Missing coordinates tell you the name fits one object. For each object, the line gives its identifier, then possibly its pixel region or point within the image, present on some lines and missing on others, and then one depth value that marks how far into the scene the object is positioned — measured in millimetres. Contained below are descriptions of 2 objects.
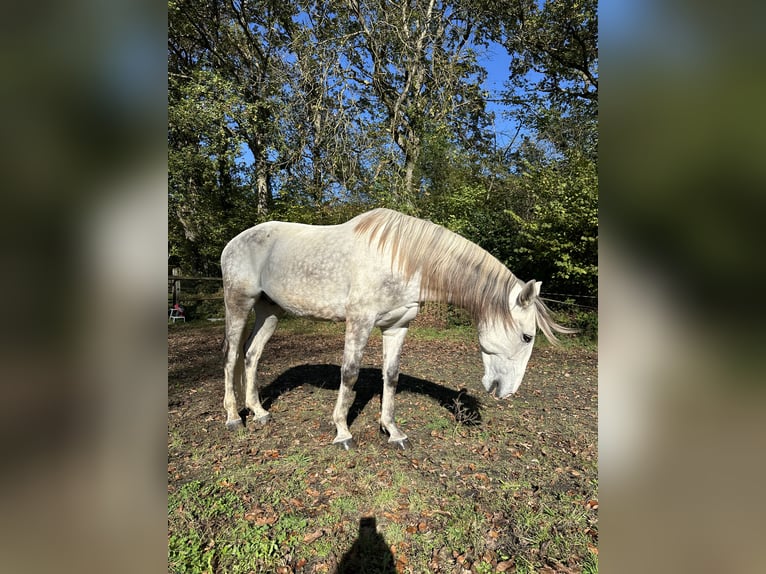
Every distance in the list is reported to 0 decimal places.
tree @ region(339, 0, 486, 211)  10383
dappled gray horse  3195
